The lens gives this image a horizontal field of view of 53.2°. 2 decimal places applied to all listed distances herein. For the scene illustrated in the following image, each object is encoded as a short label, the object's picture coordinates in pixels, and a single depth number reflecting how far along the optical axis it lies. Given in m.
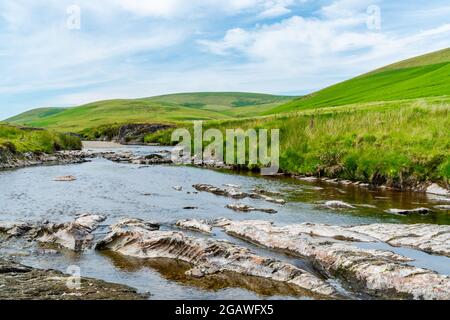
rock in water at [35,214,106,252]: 17.30
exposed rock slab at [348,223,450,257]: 16.09
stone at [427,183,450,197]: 27.00
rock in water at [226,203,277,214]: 23.14
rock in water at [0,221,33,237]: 18.83
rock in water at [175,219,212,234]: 19.04
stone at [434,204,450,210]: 23.25
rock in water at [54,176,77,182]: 35.00
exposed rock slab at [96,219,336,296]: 13.39
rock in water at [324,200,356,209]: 23.97
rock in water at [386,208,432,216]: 22.23
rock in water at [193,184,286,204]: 26.27
